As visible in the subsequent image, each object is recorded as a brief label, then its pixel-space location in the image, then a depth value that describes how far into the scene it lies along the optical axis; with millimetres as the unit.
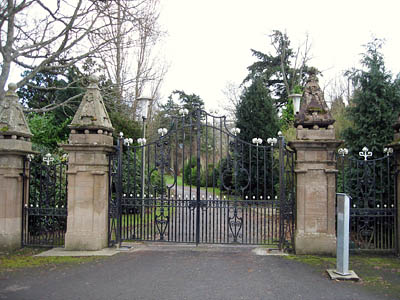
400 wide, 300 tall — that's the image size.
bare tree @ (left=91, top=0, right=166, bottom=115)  16447
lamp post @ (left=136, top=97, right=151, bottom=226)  10953
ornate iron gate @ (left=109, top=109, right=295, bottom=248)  7789
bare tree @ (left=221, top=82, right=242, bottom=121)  29444
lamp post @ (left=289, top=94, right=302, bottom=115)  10472
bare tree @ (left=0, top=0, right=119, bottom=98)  6839
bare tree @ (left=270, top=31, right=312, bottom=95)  28842
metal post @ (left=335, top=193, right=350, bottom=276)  5883
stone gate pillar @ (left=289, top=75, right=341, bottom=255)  7426
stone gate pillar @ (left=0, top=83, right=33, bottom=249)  7926
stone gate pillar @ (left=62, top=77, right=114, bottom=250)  7754
